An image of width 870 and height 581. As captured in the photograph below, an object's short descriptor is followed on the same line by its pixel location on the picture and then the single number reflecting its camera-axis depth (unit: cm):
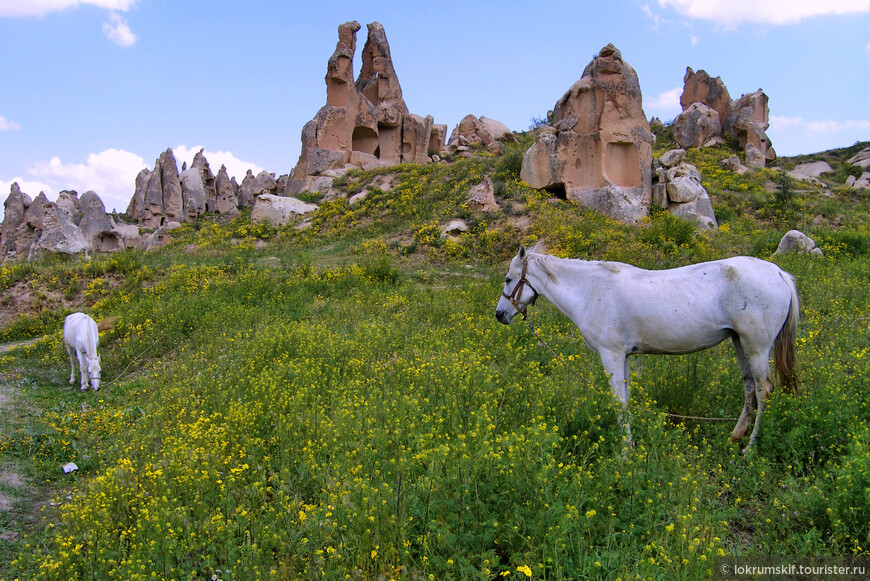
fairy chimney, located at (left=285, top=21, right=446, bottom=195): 2975
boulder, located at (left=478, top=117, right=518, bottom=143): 4416
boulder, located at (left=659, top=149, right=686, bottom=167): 2122
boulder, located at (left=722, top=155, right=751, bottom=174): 2895
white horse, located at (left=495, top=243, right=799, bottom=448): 452
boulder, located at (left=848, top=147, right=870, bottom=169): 4002
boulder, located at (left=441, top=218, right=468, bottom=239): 1814
